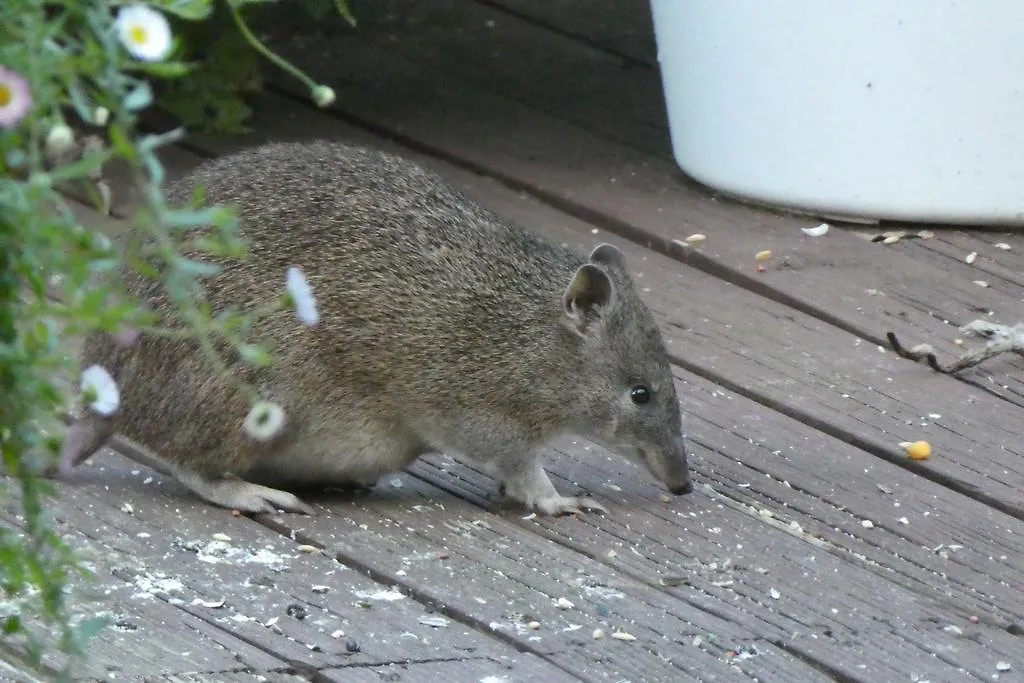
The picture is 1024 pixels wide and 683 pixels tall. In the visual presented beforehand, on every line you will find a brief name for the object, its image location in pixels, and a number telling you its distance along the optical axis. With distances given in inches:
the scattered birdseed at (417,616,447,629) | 280.1
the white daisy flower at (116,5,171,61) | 148.9
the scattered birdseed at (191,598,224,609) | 278.8
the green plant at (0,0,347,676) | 144.8
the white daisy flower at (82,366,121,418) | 165.6
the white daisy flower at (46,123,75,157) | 154.4
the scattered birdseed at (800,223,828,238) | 454.3
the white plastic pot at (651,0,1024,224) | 431.8
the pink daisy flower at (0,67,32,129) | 143.3
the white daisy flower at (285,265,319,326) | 166.7
